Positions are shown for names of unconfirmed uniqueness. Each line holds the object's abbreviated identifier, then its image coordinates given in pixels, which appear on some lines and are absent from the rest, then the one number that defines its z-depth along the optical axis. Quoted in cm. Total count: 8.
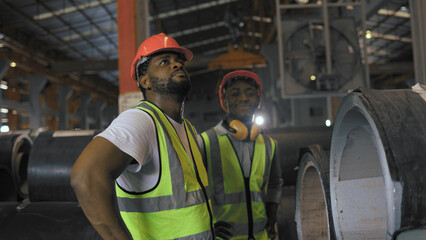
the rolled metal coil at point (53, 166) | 341
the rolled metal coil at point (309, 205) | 275
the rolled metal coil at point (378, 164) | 129
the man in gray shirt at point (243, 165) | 248
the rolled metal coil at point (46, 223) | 259
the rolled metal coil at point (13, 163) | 430
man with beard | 128
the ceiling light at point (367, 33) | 714
